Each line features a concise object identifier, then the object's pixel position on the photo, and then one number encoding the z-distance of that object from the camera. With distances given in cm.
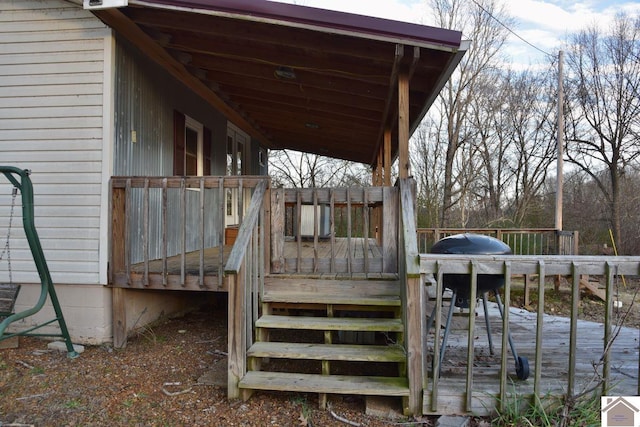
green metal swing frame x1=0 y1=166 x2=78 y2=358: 336
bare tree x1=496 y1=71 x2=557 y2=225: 1925
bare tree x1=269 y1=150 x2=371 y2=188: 2198
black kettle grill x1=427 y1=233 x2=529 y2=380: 304
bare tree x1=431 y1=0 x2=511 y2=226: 1773
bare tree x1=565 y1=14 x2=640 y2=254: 1628
